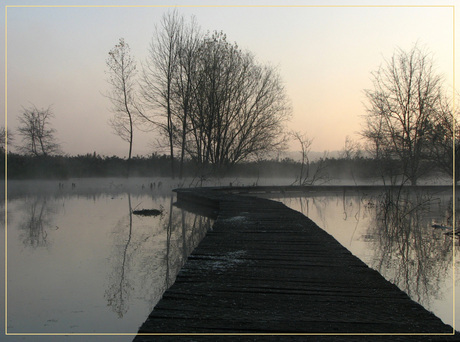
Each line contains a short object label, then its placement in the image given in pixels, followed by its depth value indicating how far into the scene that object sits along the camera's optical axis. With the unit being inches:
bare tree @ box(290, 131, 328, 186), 685.9
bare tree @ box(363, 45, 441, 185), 729.6
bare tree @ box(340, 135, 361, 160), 865.2
